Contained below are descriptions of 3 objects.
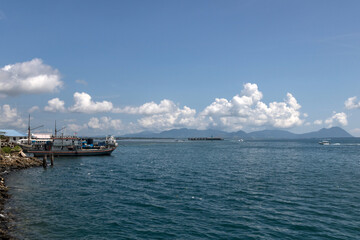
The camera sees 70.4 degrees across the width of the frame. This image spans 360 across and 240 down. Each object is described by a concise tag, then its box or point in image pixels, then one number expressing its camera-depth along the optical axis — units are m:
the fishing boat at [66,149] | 83.38
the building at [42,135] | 139.62
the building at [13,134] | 112.94
